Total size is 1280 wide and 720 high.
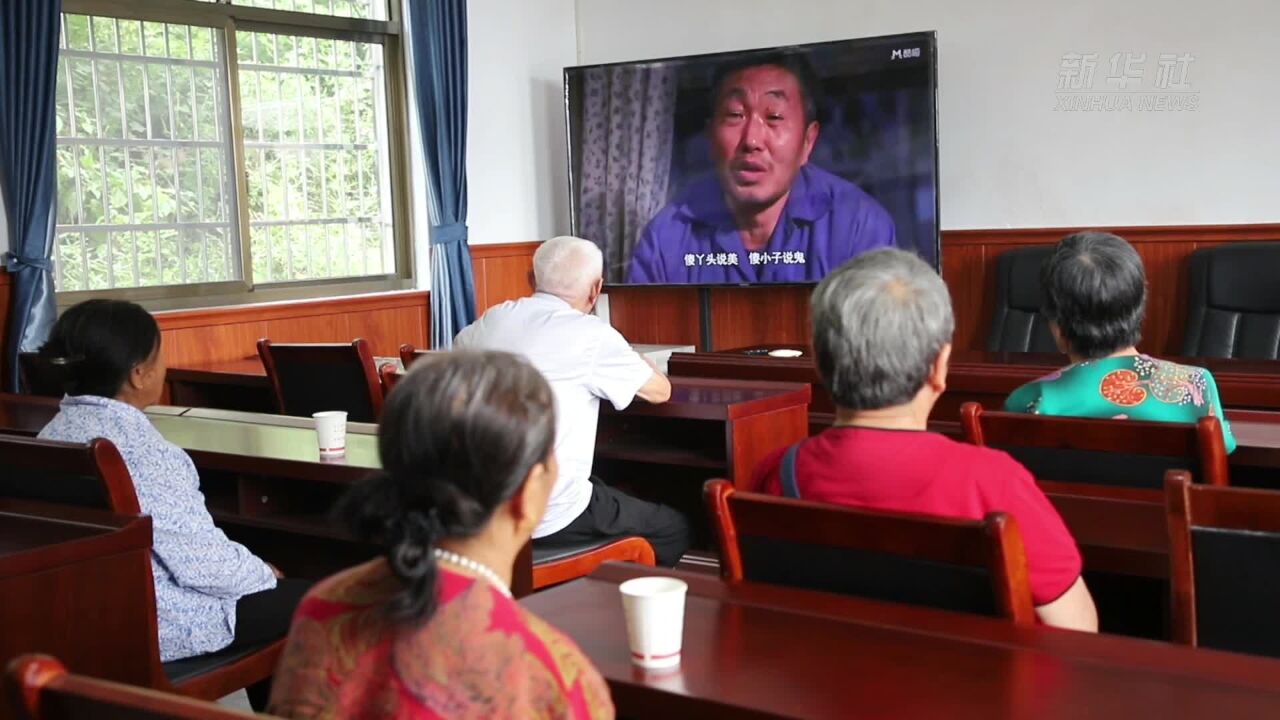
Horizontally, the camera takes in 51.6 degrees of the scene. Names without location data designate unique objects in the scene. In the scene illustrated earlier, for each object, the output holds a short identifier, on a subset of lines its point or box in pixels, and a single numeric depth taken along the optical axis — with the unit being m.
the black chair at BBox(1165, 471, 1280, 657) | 1.50
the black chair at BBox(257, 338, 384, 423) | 3.82
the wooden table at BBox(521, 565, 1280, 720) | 1.18
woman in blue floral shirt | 2.26
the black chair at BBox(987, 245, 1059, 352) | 5.66
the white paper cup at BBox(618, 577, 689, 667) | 1.30
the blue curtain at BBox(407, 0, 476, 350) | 6.39
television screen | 5.97
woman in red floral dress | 1.05
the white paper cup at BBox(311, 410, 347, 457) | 2.73
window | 5.32
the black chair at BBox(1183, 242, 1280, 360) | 5.12
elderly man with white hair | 3.02
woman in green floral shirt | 2.38
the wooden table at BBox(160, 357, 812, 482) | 3.20
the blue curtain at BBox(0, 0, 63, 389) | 4.83
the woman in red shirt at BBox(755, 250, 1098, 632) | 1.57
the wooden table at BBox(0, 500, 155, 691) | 1.92
